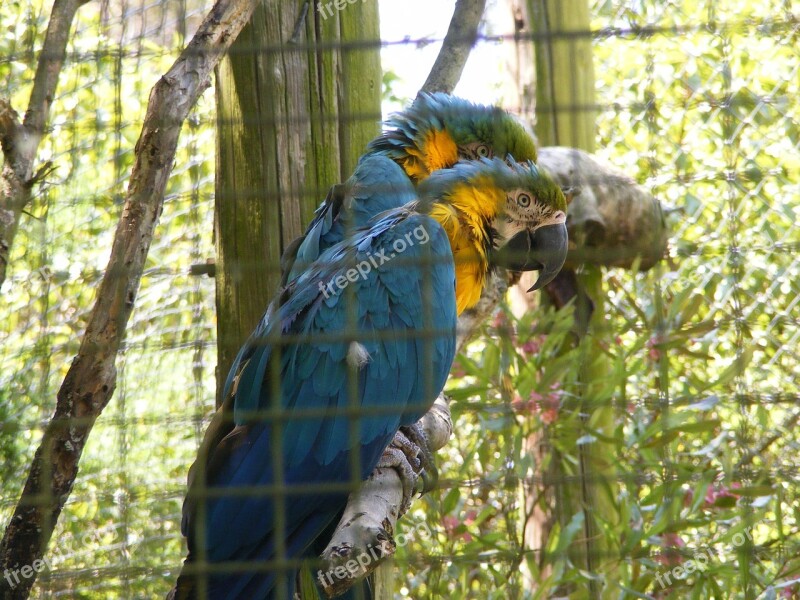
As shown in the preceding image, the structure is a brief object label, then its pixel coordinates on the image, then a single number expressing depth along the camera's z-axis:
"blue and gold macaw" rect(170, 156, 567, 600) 4.93
